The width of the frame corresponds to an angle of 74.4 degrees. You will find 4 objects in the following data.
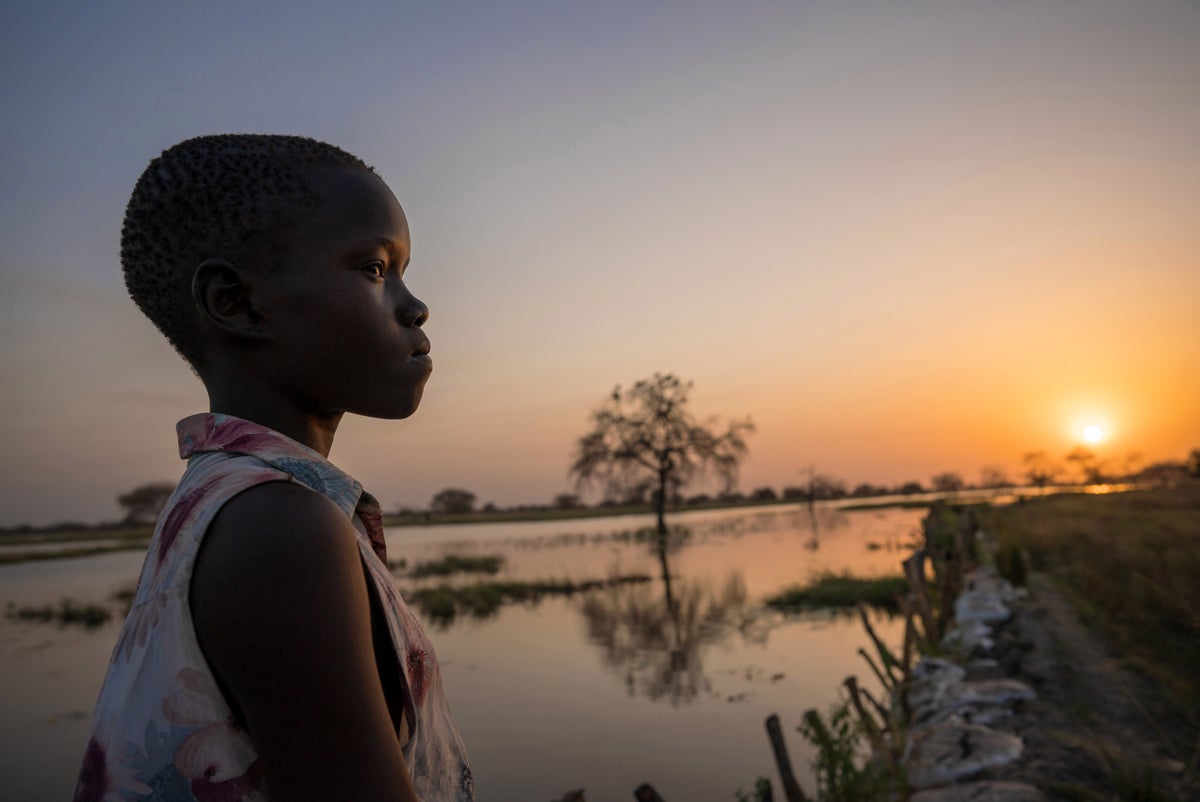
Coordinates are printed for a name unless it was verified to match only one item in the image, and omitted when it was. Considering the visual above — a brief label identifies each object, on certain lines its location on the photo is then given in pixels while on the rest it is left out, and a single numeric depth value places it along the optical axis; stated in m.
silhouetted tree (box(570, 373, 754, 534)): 39.62
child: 0.62
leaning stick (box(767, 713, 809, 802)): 4.93
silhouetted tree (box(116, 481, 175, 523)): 64.50
